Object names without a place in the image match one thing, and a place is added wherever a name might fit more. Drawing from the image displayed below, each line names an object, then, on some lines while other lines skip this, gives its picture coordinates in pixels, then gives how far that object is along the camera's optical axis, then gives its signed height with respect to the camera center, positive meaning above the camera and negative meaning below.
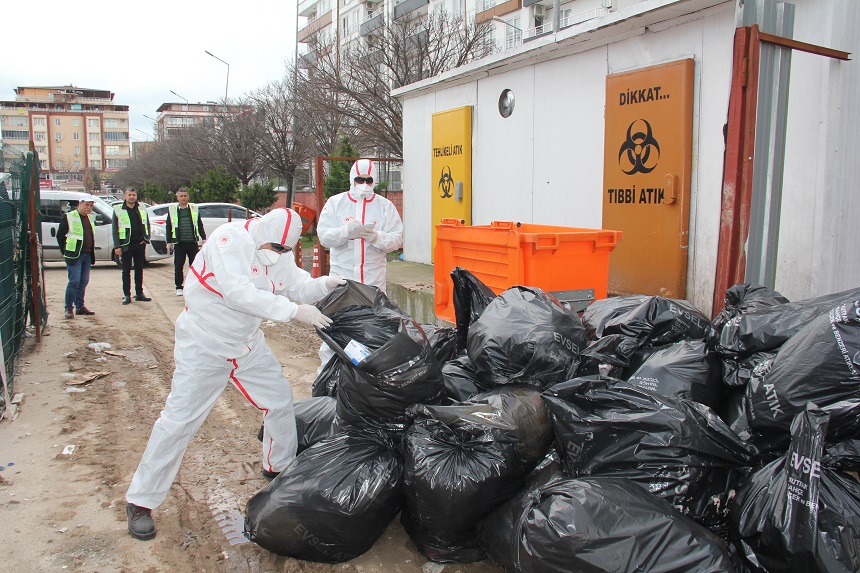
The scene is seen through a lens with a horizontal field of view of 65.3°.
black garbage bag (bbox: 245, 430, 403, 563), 2.78 -1.20
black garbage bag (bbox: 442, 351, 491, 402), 3.38 -0.82
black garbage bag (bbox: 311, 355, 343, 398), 4.02 -0.98
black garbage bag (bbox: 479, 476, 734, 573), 2.05 -0.98
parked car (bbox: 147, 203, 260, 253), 15.38 +0.05
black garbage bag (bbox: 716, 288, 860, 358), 2.83 -0.43
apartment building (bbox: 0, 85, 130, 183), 101.44 +13.23
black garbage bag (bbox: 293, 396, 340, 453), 3.65 -1.11
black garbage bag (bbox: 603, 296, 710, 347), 3.38 -0.51
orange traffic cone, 9.03 -0.65
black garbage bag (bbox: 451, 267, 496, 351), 3.75 -0.42
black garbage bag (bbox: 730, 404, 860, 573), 2.00 -0.89
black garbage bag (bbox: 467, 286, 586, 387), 3.14 -0.58
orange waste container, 4.43 -0.24
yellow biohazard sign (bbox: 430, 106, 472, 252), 8.22 +0.69
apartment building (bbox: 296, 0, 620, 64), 29.23 +10.05
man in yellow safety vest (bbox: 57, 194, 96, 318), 8.27 -0.46
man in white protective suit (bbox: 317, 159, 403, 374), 5.21 -0.08
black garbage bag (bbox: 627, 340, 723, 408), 2.90 -0.66
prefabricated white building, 4.23 +0.80
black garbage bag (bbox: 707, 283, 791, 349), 3.15 -0.37
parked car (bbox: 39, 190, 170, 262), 12.81 -0.15
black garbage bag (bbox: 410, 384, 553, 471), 2.79 -0.83
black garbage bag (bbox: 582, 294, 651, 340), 3.70 -0.50
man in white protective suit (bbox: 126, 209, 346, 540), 3.07 -0.54
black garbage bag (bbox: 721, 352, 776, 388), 2.82 -0.61
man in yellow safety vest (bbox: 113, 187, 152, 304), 9.31 -0.27
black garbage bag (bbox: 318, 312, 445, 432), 3.04 -0.74
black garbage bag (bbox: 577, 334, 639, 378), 3.17 -0.63
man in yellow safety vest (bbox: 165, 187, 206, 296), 9.67 -0.21
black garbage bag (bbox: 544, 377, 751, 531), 2.37 -0.80
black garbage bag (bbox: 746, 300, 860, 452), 2.32 -0.55
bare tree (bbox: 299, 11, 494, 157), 15.14 +3.56
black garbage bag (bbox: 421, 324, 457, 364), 3.81 -0.70
